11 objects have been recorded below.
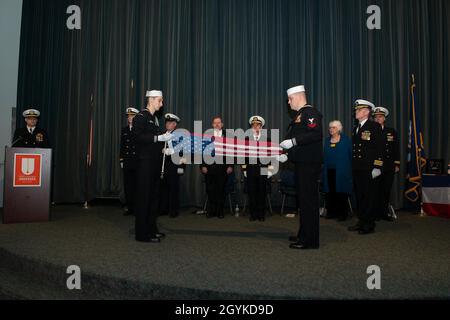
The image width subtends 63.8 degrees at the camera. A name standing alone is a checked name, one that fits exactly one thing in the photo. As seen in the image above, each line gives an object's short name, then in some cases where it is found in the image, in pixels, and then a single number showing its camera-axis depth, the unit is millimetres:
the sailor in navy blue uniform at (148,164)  4012
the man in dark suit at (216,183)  6141
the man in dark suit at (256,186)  5859
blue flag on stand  6676
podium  5070
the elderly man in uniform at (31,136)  6254
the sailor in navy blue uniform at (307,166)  3730
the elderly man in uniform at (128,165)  6113
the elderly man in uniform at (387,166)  5965
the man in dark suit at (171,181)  6266
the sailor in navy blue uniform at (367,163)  4730
